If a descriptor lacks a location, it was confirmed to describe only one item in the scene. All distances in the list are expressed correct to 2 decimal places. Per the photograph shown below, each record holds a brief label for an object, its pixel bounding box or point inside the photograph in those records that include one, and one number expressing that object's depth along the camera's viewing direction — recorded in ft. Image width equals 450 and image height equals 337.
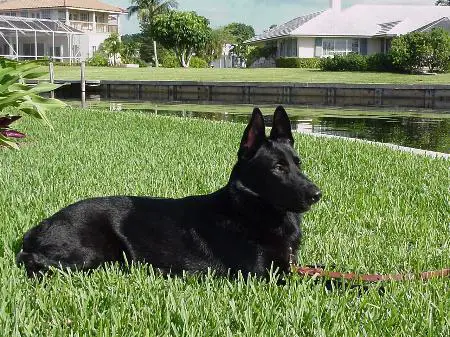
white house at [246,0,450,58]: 200.85
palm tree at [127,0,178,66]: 269.03
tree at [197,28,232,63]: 252.42
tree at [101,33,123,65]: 219.82
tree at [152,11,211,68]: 222.28
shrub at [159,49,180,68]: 228.63
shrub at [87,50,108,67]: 209.77
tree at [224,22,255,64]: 263.86
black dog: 11.92
